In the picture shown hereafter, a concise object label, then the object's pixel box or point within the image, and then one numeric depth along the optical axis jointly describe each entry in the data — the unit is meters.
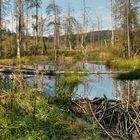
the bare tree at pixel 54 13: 34.10
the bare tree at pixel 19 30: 25.38
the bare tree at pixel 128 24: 24.92
